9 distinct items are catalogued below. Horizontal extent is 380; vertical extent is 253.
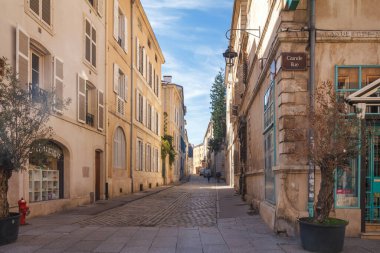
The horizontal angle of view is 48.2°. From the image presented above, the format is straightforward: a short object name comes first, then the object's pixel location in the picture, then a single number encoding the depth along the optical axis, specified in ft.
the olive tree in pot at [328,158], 22.67
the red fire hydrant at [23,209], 32.83
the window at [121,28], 70.23
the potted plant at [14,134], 25.27
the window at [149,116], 100.87
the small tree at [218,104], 145.38
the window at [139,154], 85.81
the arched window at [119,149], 68.95
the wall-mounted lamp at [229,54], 53.69
